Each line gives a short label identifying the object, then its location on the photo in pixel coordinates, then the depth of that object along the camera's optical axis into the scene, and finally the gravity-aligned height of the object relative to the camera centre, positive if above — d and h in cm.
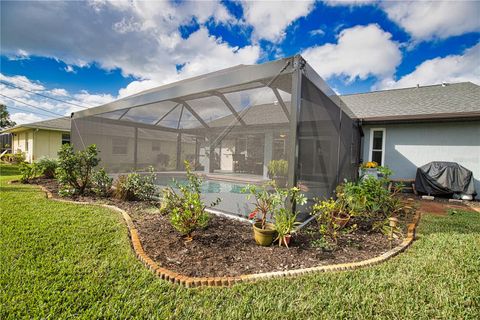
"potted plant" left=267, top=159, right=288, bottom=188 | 347 -22
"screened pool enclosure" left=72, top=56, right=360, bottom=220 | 350 +58
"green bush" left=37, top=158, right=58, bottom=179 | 845 -67
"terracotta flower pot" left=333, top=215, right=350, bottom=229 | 344 -103
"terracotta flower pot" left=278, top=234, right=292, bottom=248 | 296 -113
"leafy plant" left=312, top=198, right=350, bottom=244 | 325 -101
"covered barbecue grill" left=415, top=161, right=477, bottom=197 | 716 -51
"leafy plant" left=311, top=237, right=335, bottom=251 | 301 -122
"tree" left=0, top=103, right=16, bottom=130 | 3225 +470
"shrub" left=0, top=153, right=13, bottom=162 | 1686 -72
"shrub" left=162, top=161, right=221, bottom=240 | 307 -89
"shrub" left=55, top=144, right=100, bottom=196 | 573 -46
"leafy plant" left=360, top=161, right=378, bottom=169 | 730 -13
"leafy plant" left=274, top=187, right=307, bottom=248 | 294 -86
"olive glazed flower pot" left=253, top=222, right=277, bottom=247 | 297 -109
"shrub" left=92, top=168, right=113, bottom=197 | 598 -88
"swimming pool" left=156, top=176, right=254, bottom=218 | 404 -83
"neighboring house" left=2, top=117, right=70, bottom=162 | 1548 +102
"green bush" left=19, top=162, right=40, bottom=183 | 779 -79
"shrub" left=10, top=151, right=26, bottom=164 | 1568 -64
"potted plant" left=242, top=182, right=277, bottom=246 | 298 -100
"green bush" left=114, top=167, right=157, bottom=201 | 557 -87
